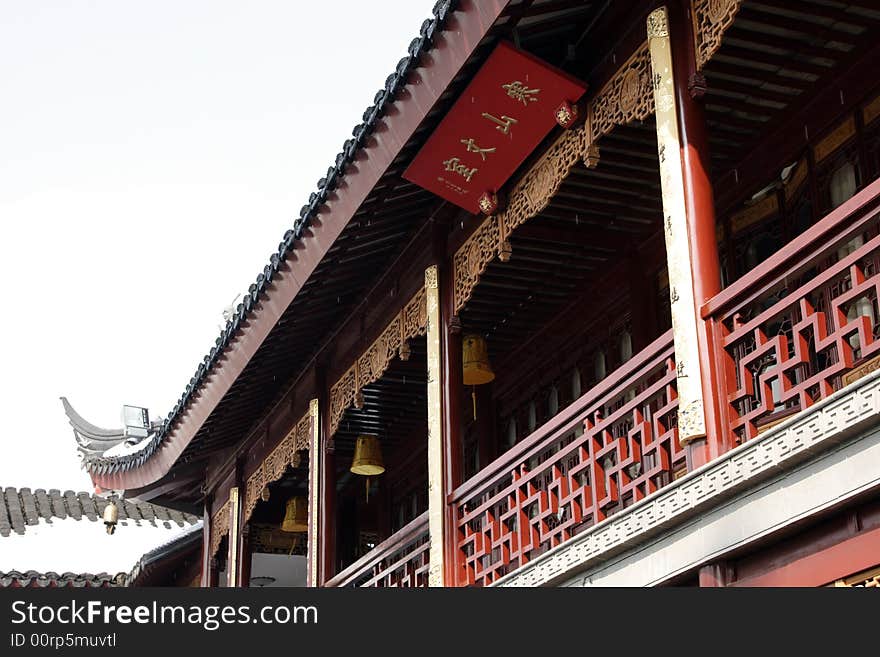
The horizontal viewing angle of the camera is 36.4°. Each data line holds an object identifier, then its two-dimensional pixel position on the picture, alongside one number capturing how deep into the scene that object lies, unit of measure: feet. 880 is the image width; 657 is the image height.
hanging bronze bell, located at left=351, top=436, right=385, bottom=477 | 39.63
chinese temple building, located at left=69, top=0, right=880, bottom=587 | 18.48
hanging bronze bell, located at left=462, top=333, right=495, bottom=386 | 33.50
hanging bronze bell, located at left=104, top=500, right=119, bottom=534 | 56.54
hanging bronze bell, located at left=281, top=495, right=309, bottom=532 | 46.37
